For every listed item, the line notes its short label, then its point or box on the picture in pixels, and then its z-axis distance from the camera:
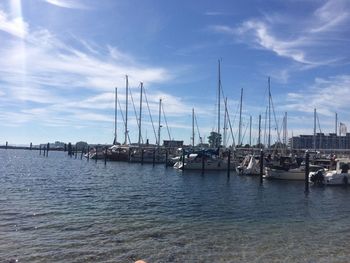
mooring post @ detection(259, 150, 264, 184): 57.31
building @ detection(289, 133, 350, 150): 138.88
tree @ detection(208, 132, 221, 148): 100.06
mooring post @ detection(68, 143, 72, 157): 158.95
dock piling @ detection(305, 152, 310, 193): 48.60
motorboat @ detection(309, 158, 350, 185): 53.16
